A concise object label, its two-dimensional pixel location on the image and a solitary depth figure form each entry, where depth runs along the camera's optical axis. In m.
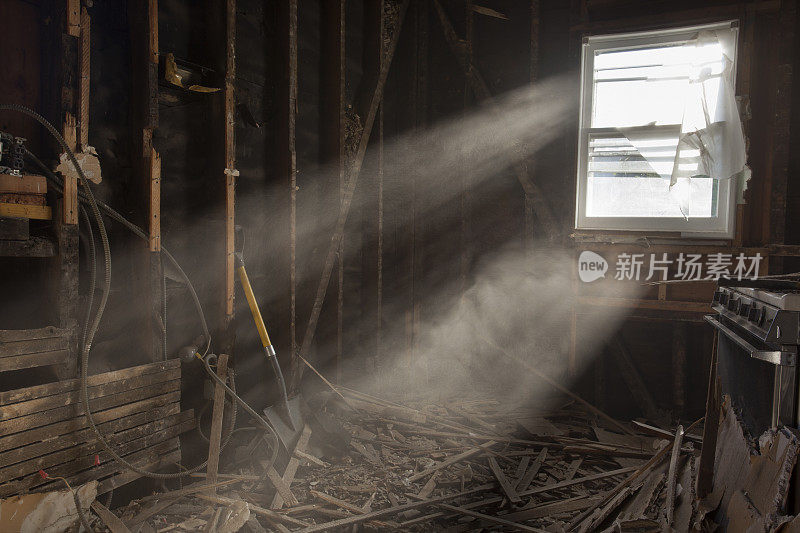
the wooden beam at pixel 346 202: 4.38
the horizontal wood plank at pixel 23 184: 2.26
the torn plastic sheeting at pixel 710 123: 4.25
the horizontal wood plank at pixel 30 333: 2.30
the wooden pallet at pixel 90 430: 2.31
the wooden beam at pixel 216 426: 3.17
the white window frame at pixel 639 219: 4.41
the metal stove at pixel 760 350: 1.87
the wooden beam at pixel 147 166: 2.93
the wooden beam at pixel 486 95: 4.89
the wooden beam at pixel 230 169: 3.42
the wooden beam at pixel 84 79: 2.62
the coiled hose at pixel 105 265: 2.45
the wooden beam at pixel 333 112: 4.48
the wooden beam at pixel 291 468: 3.03
